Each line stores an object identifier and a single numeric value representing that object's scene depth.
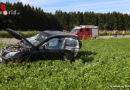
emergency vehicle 26.19
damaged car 6.94
